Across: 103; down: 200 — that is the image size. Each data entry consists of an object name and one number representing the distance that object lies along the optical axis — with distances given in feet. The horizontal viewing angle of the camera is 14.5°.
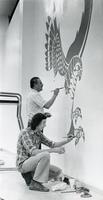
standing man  20.01
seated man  17.12
